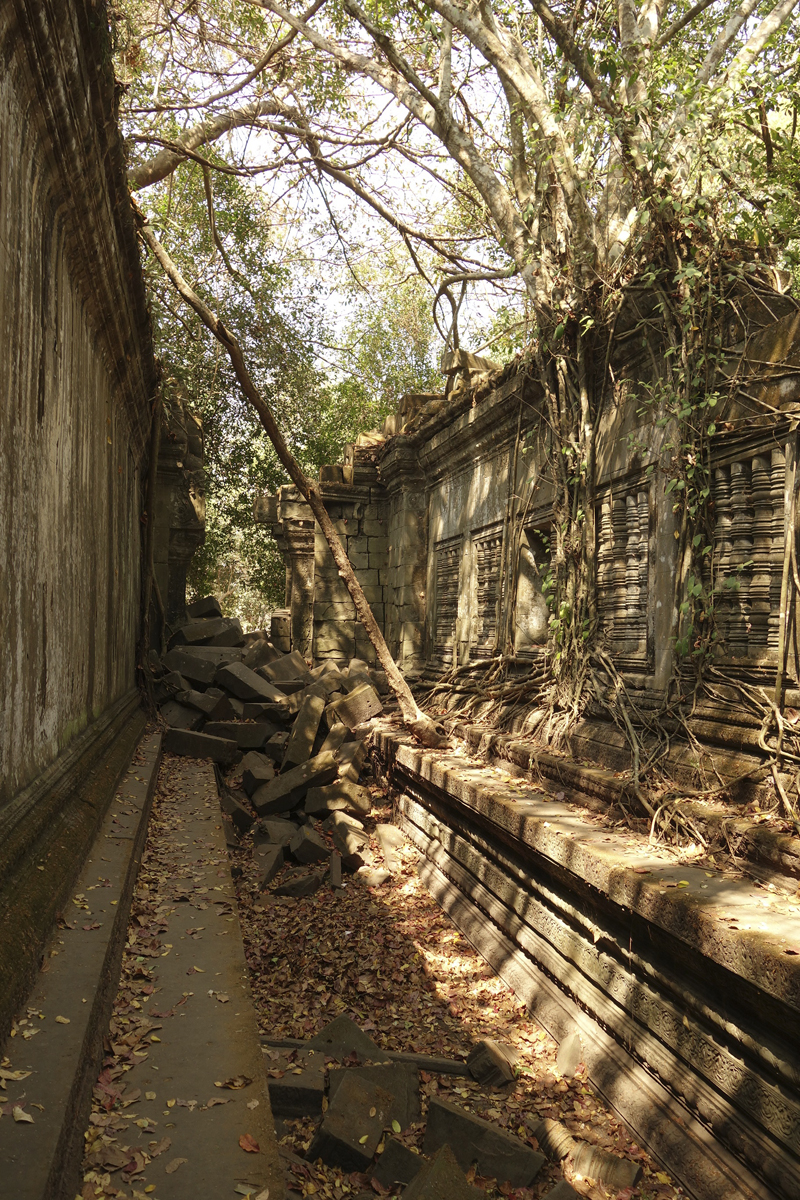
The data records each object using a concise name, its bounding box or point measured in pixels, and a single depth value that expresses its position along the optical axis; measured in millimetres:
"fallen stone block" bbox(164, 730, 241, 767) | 6980
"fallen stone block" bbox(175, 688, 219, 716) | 7668
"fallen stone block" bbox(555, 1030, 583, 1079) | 3244
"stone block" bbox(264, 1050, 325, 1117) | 2686
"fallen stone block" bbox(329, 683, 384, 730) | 7750
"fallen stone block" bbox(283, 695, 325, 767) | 6906
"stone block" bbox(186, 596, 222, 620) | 10664
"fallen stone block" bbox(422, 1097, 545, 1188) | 2523
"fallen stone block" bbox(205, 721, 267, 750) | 7516
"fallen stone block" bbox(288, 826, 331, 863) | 5551
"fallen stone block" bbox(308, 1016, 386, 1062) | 3062
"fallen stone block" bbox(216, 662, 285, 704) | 8016
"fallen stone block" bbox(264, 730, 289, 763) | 7371
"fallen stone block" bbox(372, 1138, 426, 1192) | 2357
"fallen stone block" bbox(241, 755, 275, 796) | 6695
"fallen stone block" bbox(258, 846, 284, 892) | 5256
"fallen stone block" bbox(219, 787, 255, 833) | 6102
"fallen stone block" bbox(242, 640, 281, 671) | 9102
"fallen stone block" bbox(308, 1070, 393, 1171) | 2424
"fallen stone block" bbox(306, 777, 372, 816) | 6371
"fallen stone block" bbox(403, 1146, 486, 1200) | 1957
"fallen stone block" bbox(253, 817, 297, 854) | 5781
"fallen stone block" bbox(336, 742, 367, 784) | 6887
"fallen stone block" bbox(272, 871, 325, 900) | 5156
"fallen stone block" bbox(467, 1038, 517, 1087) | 3148
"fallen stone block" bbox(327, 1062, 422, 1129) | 2691
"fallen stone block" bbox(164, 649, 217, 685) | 8172
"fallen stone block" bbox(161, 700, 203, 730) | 7559
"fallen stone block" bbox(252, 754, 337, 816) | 6359
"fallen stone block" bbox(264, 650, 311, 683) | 8694
